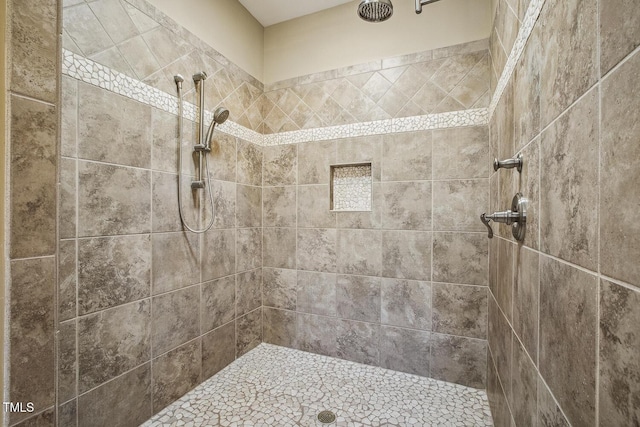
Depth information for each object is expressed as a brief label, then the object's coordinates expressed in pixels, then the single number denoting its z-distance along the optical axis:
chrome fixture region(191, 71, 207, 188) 1.64
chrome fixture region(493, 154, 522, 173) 0.97
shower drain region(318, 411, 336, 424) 1.42
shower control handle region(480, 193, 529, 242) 0.92
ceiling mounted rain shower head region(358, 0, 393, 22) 1.51
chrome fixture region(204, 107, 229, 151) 1.66
